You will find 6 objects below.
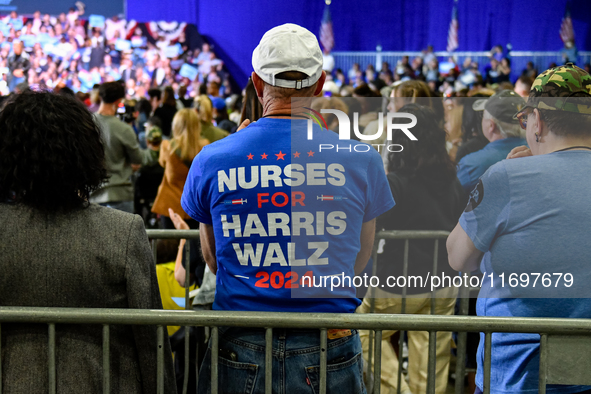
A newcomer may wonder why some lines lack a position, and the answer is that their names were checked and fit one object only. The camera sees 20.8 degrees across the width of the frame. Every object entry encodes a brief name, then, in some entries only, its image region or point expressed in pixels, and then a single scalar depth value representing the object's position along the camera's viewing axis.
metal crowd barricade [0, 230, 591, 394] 3.95
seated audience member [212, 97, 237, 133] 14.21
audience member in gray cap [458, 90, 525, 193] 4.88
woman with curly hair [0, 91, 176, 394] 4.00
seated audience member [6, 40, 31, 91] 24.43
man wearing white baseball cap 4.05
